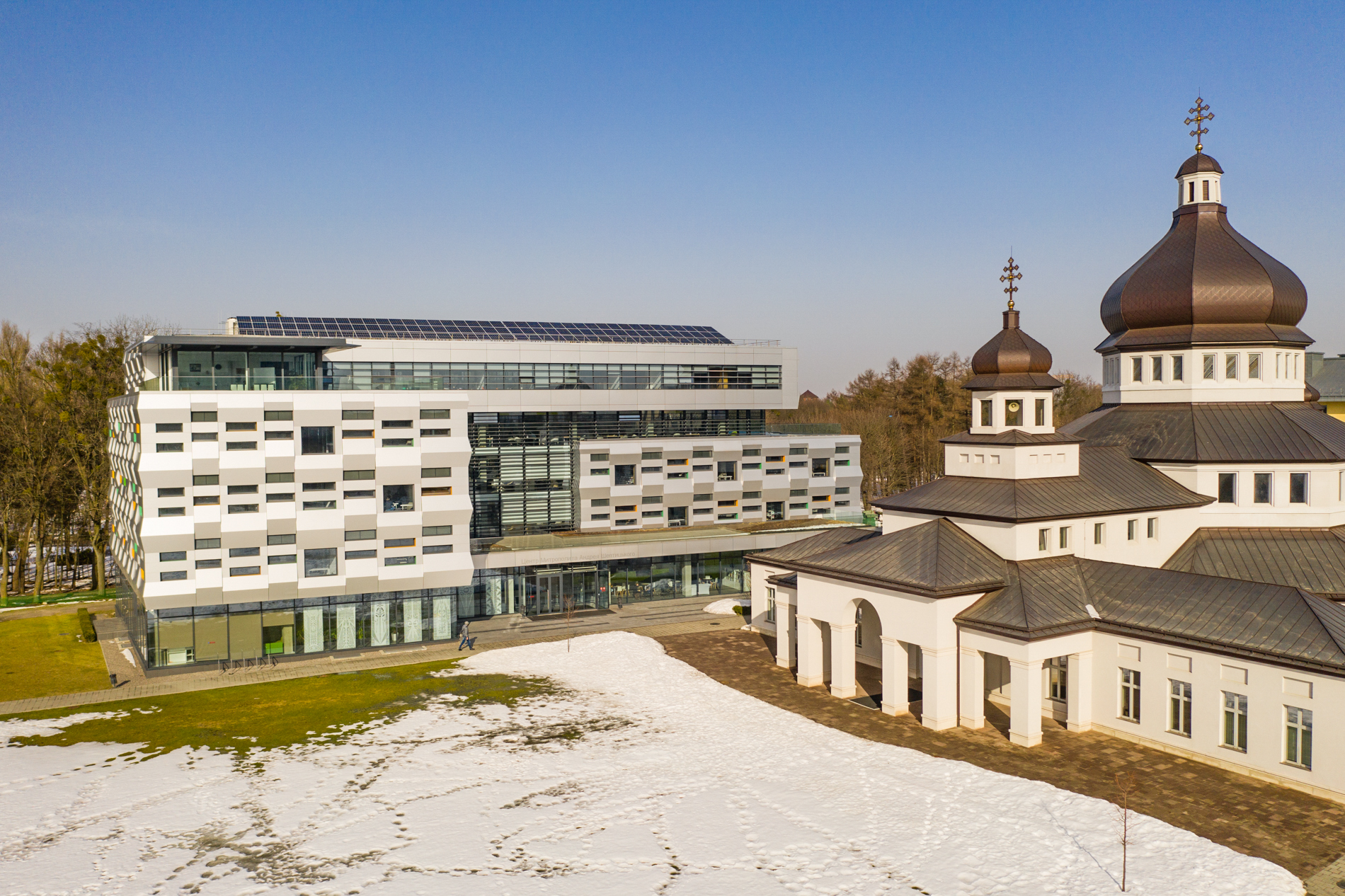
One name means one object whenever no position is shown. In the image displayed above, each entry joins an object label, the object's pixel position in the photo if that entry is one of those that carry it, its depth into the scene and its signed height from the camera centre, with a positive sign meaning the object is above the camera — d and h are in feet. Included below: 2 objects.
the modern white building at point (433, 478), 136.46 -8.33
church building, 92.68 -16.47
